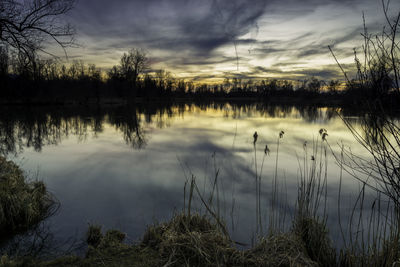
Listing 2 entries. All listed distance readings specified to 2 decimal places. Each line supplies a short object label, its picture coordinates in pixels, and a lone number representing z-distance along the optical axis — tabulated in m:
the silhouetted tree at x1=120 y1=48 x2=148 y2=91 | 63.12
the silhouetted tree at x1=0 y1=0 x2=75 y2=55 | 6.53
